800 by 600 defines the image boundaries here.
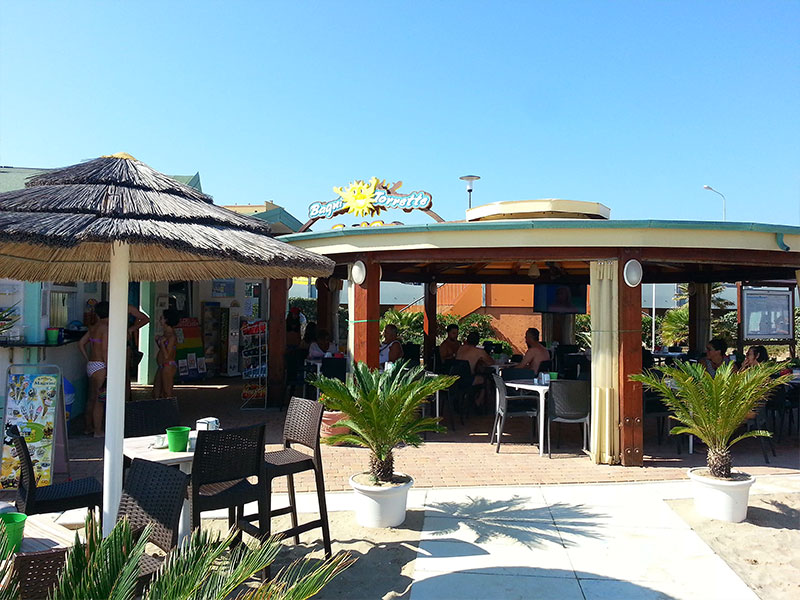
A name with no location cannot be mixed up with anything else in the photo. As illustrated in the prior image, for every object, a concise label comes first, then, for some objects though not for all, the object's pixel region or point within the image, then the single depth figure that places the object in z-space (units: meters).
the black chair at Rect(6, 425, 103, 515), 3.77
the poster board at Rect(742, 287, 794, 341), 12.09
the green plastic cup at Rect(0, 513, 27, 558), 2.88
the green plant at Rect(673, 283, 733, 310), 26.20
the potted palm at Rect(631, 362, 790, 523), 5.24
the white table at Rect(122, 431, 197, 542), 4.02
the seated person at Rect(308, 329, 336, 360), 10.72
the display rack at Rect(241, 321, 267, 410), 11.00
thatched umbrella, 3.23
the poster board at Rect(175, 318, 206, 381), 14.52
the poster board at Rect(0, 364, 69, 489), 6.07
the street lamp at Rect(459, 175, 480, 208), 13.73
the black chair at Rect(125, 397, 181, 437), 4.93
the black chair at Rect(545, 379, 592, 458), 7.52
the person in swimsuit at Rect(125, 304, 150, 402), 9.48
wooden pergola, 7.08
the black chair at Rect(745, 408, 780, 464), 7.56
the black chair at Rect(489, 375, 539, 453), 7.73
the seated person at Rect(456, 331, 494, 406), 10.02
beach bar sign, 8.85
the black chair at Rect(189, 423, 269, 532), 3.76
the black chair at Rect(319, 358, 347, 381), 9.48
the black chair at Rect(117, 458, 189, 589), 3.00
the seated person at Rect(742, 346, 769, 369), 8.45
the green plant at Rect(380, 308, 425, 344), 22.28
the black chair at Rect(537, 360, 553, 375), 9.68
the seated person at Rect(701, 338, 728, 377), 9.04
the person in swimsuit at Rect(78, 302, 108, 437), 8.34
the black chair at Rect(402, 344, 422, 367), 12.75
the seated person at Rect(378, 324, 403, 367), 10.19
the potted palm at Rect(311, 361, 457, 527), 5.02
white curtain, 7.16
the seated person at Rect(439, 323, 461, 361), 11.11
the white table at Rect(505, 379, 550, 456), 7.58
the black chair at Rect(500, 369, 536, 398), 8.62
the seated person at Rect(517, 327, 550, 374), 9.47
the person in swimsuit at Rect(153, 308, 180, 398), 9.82
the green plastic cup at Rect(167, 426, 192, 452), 4.18
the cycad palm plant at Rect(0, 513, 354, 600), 2.01
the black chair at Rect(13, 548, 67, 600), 2.46
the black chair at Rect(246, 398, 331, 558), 4.43
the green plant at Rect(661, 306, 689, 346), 23.59
